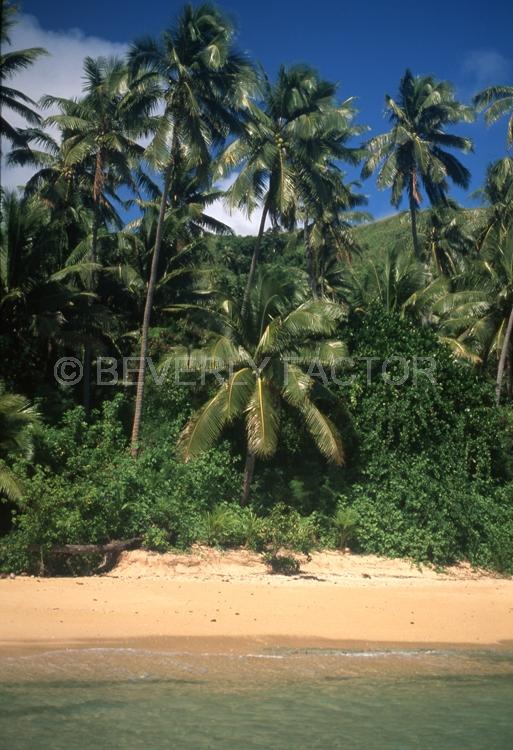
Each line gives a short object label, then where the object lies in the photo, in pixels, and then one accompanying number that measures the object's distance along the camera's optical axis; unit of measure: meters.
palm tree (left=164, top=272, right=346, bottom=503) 16.56
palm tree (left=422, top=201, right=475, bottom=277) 34.41
